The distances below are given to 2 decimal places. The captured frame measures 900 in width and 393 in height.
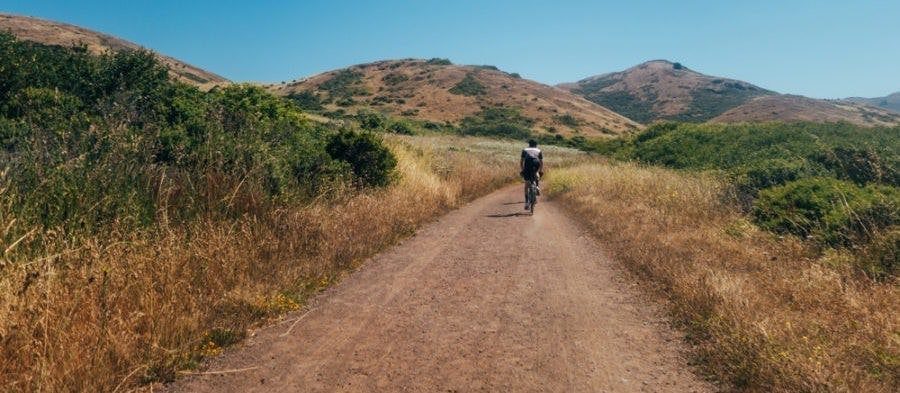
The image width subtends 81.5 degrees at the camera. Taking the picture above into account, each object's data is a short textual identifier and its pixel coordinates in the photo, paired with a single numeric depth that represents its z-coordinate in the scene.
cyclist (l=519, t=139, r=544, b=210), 14.92
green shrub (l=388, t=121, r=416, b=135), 34.04
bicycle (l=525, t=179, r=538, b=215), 14.38
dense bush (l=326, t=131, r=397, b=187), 12.34
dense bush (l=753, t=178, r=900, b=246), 7.82
